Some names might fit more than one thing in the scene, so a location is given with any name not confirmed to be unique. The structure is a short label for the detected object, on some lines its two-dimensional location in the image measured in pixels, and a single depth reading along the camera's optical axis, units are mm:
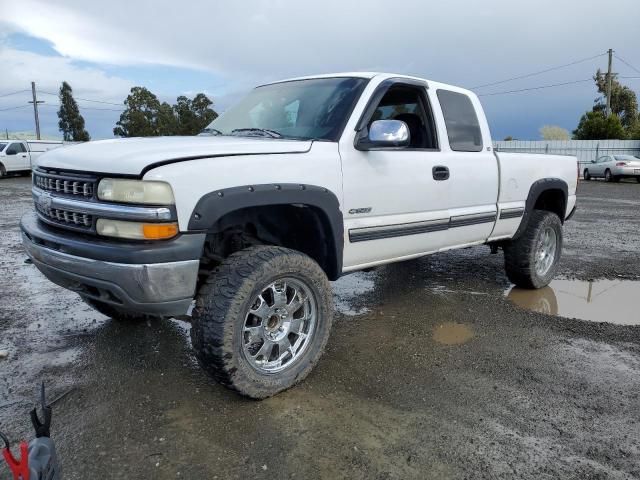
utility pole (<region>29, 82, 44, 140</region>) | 55062
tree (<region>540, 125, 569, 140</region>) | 53300
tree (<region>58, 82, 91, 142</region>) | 58844
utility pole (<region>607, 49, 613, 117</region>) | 39934
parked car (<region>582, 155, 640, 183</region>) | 24016
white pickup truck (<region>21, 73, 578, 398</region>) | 2684
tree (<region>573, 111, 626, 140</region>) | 35594
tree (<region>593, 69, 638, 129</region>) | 49281
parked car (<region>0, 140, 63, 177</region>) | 24516
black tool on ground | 1739
